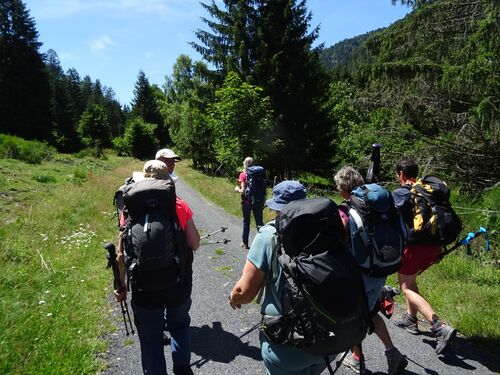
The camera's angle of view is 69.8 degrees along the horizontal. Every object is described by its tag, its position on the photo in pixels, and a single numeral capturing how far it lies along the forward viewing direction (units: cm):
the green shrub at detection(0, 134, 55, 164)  2625
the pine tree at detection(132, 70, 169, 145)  6353
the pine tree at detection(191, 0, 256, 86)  2055
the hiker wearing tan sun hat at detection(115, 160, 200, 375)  288
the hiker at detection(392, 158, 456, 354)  388
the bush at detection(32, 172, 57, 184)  1910
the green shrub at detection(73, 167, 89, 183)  2102
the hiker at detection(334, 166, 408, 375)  301
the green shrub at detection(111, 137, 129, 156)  5560
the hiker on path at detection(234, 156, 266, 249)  808
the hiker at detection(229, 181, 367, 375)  230
